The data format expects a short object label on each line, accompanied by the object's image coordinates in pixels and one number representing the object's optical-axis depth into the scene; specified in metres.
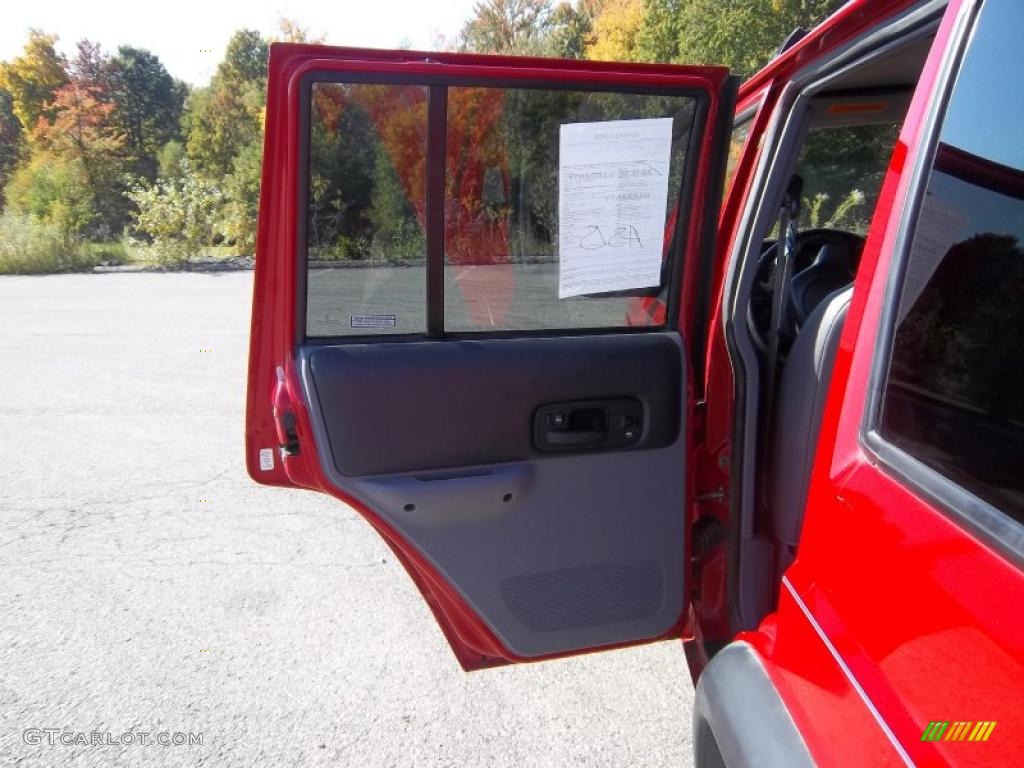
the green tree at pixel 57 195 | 25.70
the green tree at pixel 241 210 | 13.95
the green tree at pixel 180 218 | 20.97
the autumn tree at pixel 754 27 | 13.82
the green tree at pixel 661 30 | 17.34
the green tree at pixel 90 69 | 33.38
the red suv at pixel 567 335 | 1.70
